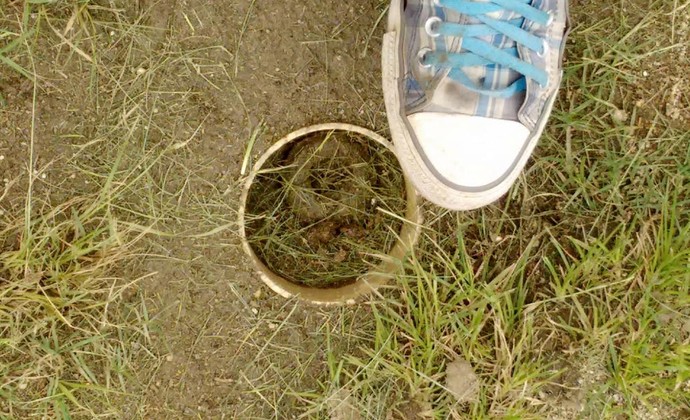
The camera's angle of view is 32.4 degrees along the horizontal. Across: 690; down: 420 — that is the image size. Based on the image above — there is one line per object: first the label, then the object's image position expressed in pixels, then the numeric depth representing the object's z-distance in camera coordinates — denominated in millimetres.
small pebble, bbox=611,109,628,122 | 745
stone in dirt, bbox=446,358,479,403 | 733
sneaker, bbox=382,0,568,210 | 676
